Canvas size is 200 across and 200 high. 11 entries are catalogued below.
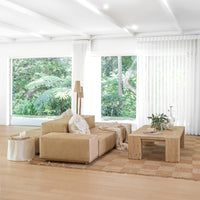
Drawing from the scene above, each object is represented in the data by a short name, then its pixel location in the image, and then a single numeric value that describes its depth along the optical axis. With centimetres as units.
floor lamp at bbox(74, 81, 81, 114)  822
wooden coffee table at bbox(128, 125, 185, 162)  523
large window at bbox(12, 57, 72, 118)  1341
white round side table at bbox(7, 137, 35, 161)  521
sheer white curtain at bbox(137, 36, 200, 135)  834
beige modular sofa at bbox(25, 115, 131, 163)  495
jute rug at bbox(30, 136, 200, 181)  456
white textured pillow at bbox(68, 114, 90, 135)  570
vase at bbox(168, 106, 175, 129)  637
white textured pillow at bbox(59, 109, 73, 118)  661
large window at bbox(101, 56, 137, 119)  1239
